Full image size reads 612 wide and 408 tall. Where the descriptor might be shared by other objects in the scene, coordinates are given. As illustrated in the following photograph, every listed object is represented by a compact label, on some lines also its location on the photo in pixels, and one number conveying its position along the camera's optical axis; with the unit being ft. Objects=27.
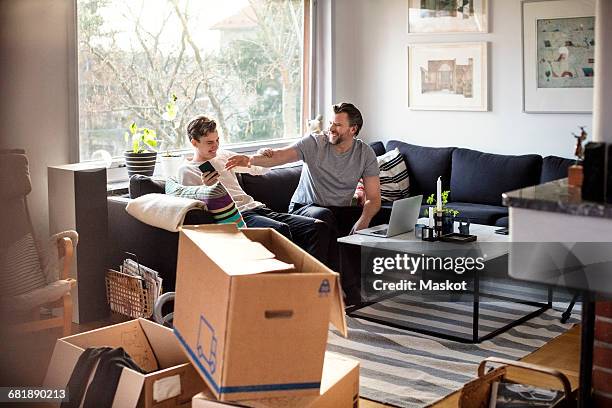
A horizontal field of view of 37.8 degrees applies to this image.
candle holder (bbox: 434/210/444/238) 15.98
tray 15.66
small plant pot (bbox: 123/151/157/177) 16.94
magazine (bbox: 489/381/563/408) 10.41
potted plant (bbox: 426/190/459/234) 16.03
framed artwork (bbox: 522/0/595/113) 19.31
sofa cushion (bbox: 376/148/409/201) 20.61
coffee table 15.10
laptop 16.01
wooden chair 13.64
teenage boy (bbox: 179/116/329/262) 15.97
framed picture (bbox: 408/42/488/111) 21.09
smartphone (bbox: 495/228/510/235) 16.40
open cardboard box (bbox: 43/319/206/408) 9.75
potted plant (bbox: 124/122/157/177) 16.96
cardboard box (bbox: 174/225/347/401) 8.40
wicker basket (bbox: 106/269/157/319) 15.19
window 17.33
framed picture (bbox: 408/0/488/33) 20.89
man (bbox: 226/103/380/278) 17.48
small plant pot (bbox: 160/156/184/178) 17.17
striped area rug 12.74
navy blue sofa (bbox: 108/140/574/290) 15.81
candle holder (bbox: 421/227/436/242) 15.77
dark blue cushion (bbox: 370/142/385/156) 22.07
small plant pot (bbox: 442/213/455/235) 16.03
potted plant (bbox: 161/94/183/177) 17.17
